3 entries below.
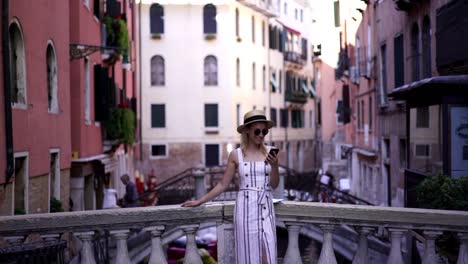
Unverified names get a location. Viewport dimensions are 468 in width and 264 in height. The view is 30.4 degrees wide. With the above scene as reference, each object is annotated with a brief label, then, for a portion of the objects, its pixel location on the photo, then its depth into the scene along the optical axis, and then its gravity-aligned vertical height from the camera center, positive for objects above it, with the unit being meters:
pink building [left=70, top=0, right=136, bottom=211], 20.91 +0.72
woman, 6.84 -0.55
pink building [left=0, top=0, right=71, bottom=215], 14.11 +0.36
